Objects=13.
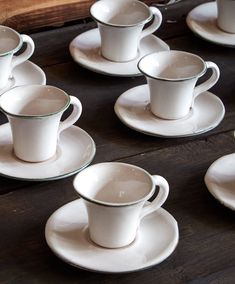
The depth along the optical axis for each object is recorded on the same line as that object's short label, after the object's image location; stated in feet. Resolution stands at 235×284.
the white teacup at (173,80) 3.52
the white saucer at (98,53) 3.91
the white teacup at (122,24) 3.87
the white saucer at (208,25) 4.17
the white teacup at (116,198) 2.92
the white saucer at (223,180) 3.21
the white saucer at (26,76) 3.81
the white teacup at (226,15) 4.14
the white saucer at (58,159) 3.30
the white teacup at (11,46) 3.75
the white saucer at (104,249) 2.93
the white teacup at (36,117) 3.27
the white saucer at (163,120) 3.55
